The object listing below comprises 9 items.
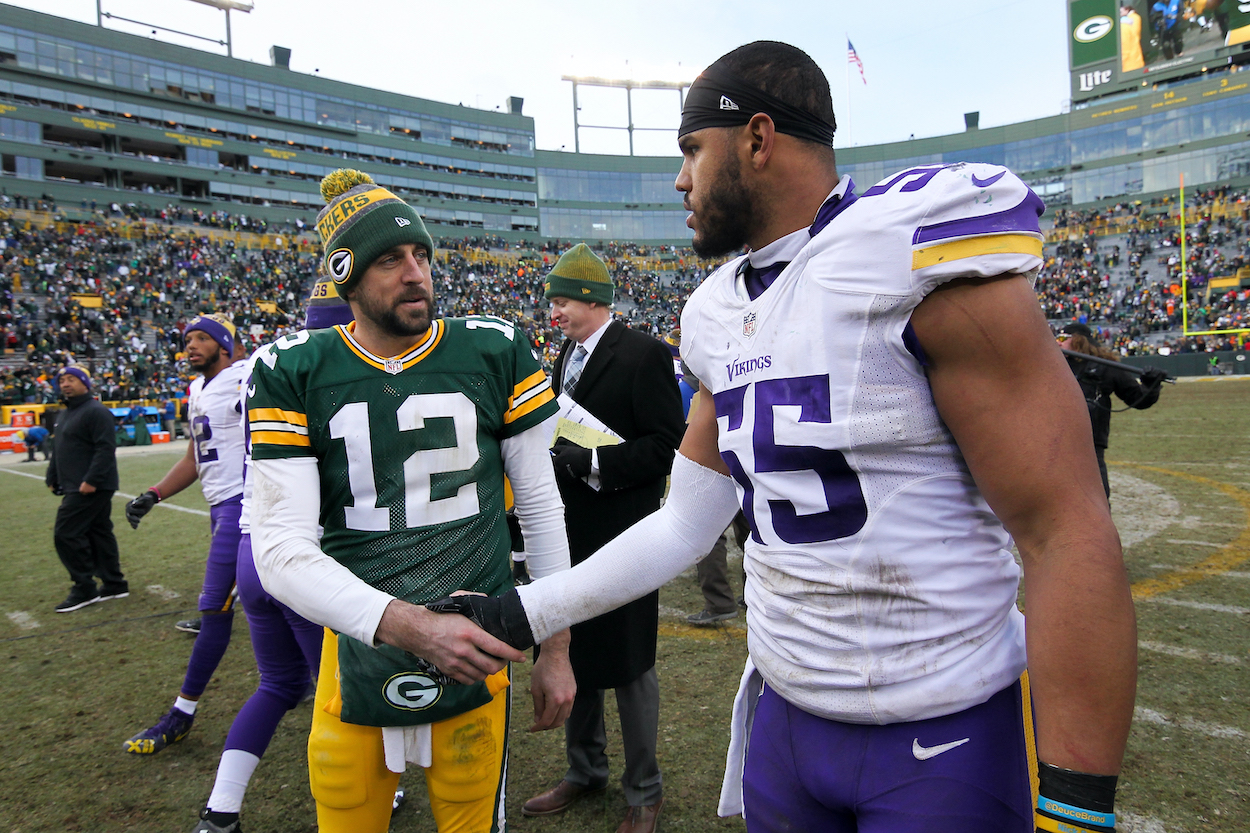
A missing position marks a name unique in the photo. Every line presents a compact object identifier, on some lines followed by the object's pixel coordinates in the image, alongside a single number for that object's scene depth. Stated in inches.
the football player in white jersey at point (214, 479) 151.3
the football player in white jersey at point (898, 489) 41.4
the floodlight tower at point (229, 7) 2058.4
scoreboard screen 1675.7
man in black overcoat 117.8
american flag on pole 2119.8
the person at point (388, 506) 75.4
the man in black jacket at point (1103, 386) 230.2
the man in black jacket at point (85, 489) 263.9
